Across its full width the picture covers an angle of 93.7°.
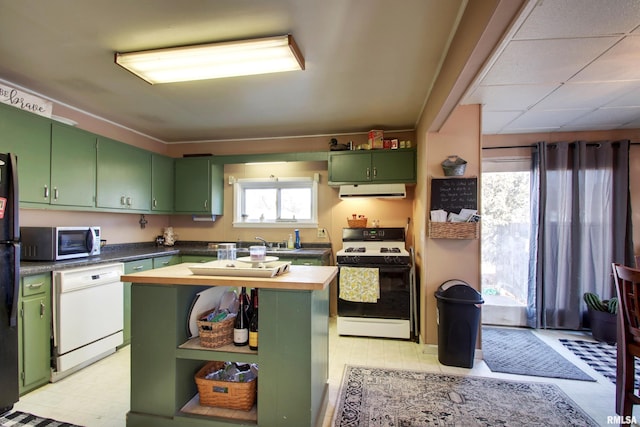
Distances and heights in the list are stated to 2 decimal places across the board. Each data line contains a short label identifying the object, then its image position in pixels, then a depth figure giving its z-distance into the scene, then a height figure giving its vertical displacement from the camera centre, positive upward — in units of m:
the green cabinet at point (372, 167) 3.61 +0.57
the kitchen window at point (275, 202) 4.14 +0.15
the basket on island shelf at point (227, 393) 1.70 -1.04
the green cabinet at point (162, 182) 3.86 +0.40
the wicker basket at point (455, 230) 2.72 -0.15
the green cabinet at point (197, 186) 4.11 +0.37
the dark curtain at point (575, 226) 3.36 -0.14
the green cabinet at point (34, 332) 2.15 -0.89
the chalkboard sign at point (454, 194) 2.78 +0.18
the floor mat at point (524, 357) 2.52 -1.33
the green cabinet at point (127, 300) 2.93 -0.86
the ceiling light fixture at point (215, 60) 1.93 +1.05
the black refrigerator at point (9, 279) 1.87 -0.43
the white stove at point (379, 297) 3.20 -0.91
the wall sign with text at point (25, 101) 2.37 +0.92
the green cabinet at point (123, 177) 3.14 +0.40
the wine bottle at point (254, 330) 1.65 -0.66
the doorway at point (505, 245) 3.65 -0.38
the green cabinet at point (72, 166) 2.67 +0.43
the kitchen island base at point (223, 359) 1.56 -0.80
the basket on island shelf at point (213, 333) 1.68 -0.68
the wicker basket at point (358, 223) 3.86 -0.13
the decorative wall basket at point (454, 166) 2.74 +0.44
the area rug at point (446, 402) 1.89 -1.31
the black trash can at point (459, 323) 2.57 -0.94
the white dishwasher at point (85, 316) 2.34 -0.88
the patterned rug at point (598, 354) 2.54 -1.34
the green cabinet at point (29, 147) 2.31 +0.52
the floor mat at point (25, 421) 1.85 -1.31
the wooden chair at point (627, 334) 1.70 -0.71
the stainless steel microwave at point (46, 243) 2.50 -0.27
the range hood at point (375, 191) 3.62 +0.27
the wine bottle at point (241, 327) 1.71 -0.66
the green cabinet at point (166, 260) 3.40 -0.58
